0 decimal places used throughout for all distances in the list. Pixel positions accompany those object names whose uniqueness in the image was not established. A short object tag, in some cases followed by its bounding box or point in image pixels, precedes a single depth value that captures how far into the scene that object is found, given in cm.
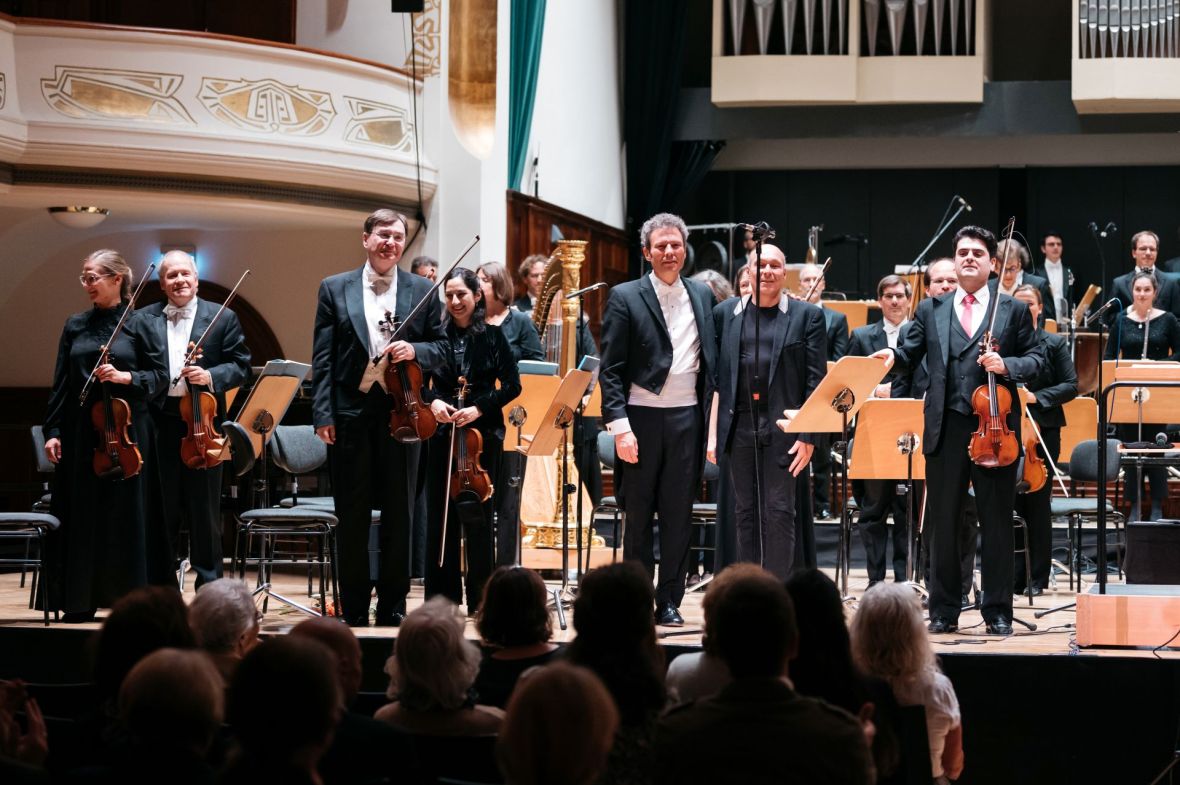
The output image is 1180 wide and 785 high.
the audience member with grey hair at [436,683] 587
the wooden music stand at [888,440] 1198
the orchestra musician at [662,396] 1060
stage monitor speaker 1099
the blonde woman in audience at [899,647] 651
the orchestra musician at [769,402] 1084
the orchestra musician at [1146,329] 1754
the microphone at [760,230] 994
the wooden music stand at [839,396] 1031
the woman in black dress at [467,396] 1090
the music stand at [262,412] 1172
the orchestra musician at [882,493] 1334
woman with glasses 1129
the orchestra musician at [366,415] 1042
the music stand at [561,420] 1078
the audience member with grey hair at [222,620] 674
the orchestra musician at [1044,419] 1287
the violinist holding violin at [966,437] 1036
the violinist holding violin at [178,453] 1159
